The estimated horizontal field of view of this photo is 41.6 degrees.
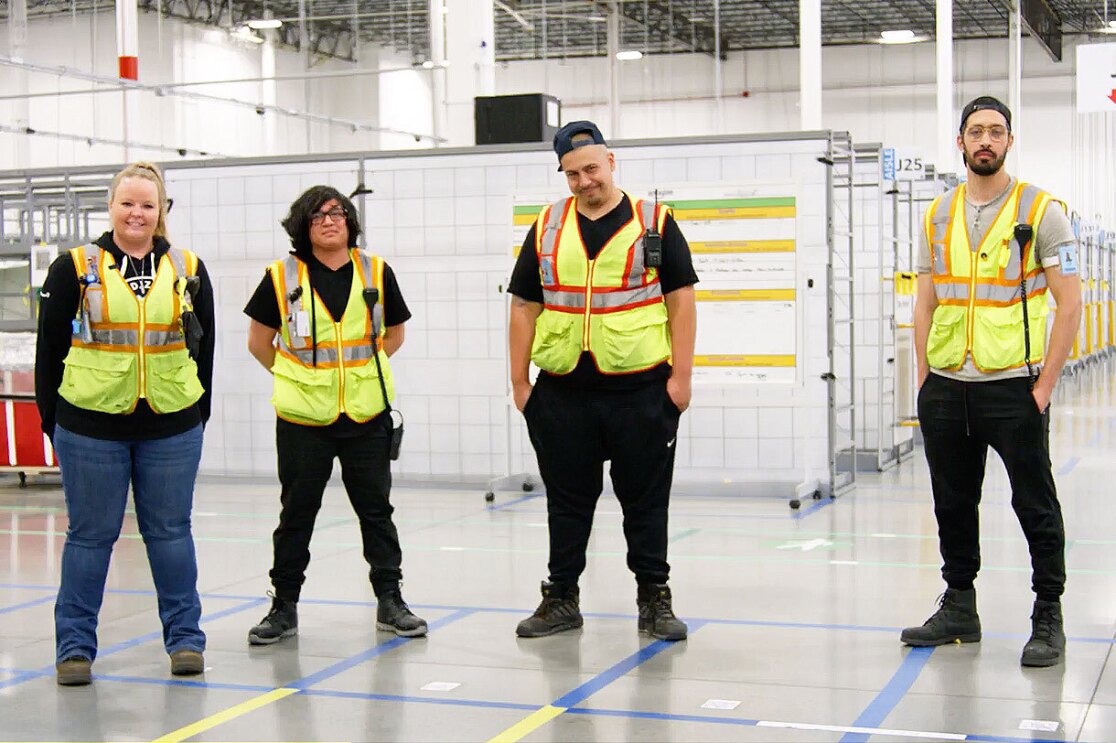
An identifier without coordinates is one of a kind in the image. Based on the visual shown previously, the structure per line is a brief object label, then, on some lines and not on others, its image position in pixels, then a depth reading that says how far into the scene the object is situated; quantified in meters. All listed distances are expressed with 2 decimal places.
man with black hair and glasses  5.07
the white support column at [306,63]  22.58
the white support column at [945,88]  18.48
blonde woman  4.54
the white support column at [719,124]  26.58
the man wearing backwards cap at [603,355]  4.95
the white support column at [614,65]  26.50
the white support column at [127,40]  12.95
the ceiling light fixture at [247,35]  25.53
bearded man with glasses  4.62
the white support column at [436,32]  14.70
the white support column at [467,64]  11.39
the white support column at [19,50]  15.99
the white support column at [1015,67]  23.06
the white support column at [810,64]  14.20
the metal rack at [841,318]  9.27
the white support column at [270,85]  25.08
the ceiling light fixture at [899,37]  29.55
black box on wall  9.76
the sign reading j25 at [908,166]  11.62
